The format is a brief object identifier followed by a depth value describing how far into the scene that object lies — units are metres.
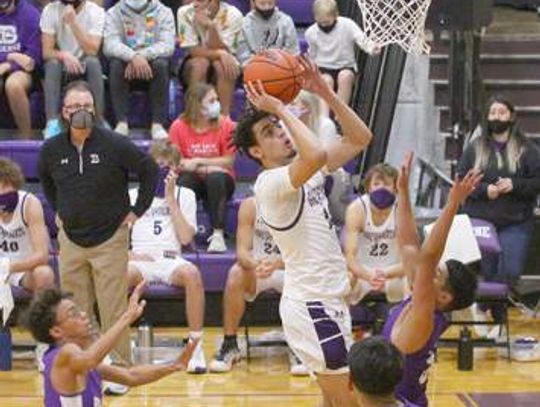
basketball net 8.17
